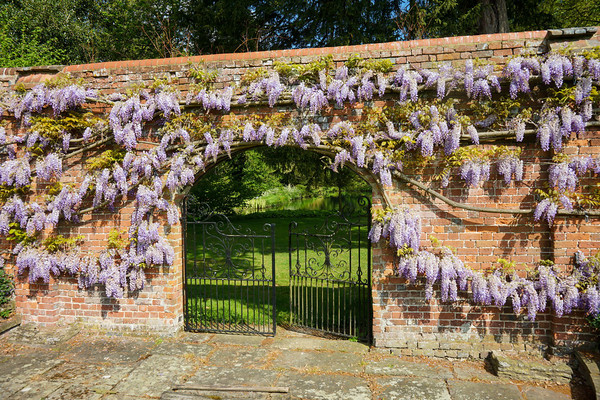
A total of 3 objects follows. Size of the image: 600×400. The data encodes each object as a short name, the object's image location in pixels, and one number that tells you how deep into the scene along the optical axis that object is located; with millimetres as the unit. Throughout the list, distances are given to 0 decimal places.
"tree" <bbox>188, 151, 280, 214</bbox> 17234
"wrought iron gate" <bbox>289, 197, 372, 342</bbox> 5473
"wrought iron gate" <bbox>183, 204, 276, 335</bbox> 5785
